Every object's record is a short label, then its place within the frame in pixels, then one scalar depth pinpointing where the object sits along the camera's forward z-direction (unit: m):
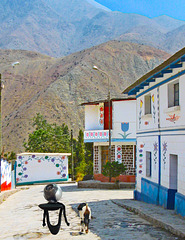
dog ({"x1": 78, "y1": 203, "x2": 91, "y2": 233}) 8.87
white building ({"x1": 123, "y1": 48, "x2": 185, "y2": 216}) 11.94
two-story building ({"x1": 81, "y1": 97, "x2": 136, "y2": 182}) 29.36
